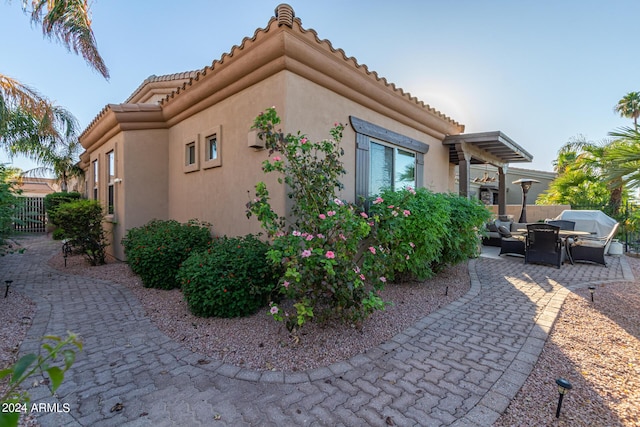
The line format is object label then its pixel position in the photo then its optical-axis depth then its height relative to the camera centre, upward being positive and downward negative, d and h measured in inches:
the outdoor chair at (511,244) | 345.1 -43.4
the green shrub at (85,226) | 283.9 -20.7
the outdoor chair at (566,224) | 398.3 -22.1
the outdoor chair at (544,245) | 295.4 -38.9
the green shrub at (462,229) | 239.0 -18.2
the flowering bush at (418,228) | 189.3 -14.6
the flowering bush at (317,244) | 129.2 -17.6
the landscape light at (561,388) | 87.6 -54.1
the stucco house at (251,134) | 190.9 +65.9
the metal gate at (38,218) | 658.3 -31.3
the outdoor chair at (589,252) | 304.6 -47.0
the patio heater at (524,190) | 466.9 +28.2
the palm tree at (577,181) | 496.1 +51.5
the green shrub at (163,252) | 211.6 -34.2
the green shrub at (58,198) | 524.8 +11.6
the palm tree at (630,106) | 783.1 +275.5
